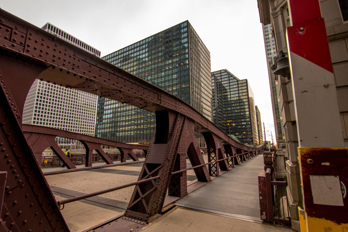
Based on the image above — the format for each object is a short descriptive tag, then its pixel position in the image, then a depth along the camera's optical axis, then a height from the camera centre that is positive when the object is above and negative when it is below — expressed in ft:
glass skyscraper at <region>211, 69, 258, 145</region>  534.78 +126.09
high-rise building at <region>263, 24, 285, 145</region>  221.46 +68.47
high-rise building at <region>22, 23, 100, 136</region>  506.48 +128.13
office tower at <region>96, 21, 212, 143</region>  306.76 +137.91
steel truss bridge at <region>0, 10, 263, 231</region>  6.98 +1.91
